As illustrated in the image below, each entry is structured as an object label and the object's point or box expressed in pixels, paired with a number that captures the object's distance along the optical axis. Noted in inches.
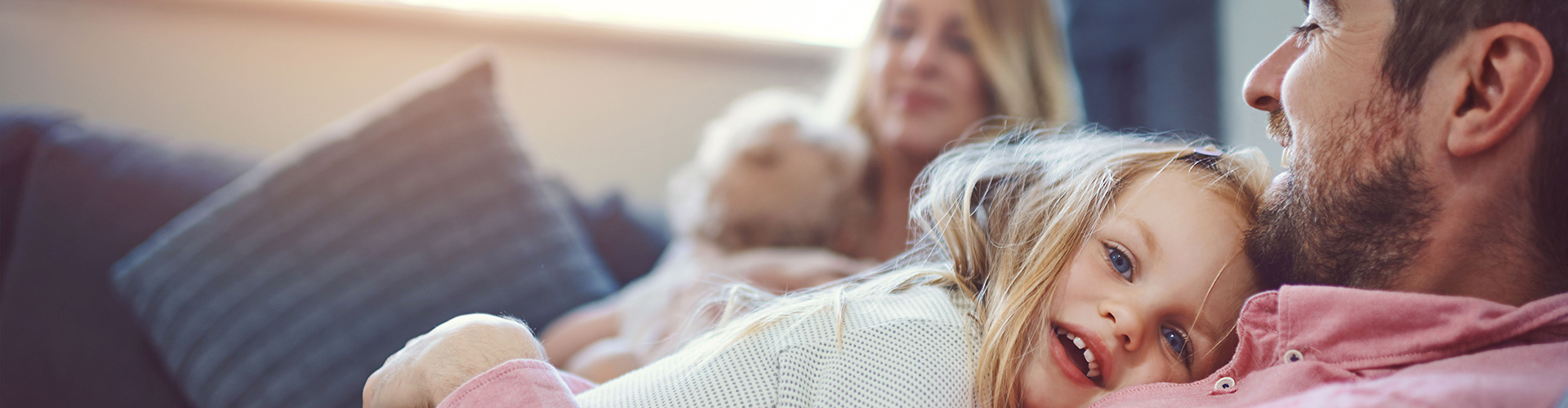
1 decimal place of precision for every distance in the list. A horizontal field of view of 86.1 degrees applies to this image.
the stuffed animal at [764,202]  45.1
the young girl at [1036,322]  23.8
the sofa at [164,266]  36.8
